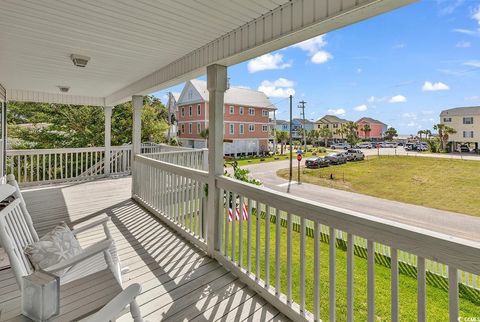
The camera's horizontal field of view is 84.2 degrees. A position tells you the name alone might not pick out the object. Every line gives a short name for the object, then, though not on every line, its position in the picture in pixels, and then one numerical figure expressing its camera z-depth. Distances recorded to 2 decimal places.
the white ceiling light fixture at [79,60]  3.72
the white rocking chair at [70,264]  1.55
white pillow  1.81
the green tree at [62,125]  12.12
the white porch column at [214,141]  3.14
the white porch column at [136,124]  5.75
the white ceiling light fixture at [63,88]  6.27
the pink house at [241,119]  12.67
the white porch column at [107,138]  8.20
